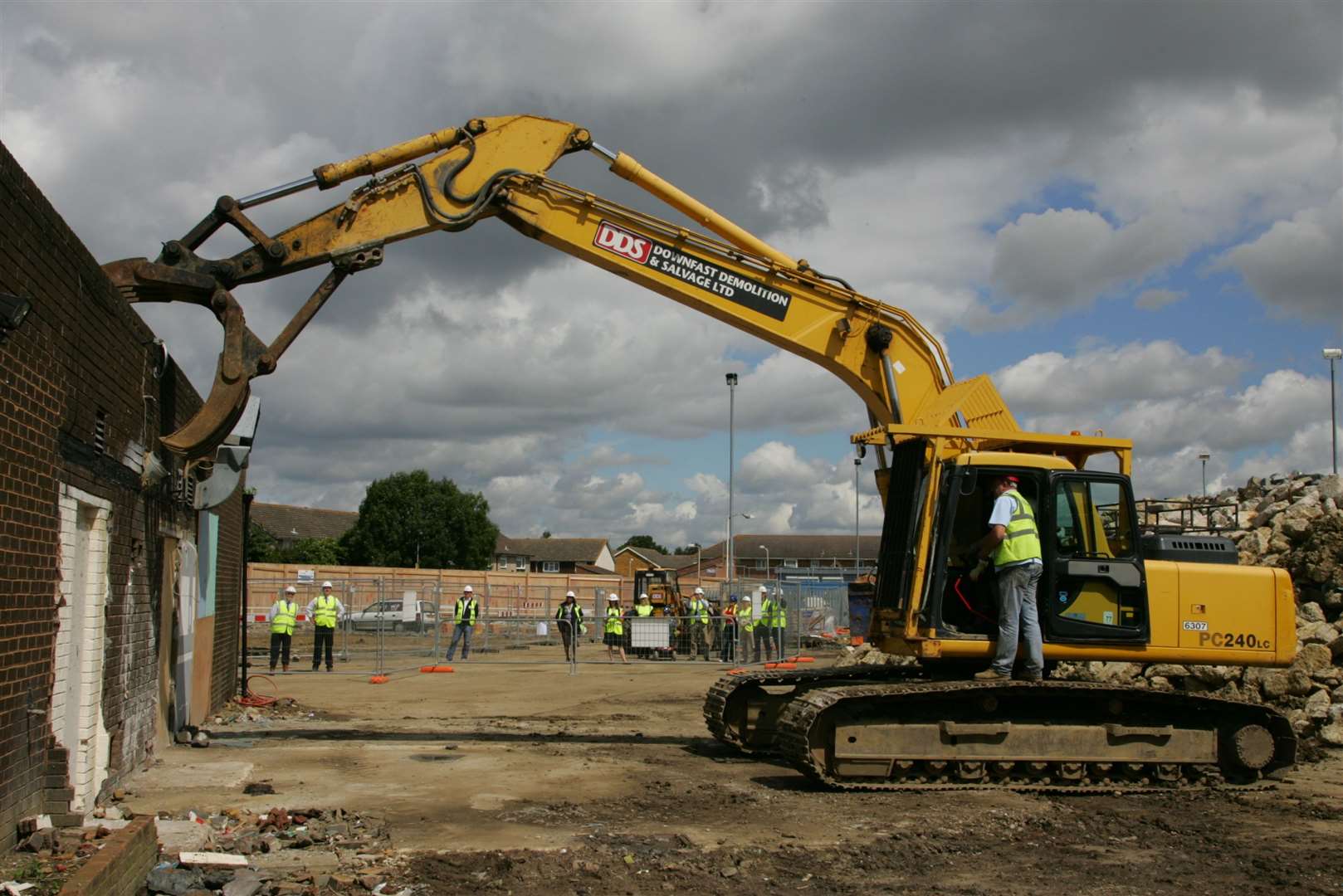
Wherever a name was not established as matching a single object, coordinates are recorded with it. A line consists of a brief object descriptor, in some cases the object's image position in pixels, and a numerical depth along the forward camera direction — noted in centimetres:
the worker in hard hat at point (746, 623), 2683
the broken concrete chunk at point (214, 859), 659
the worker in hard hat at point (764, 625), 2611
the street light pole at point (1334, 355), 2450
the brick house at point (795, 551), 11688
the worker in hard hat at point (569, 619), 2522
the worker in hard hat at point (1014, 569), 967
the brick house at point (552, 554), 11631
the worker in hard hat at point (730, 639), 2692
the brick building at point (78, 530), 650
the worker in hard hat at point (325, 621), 2311
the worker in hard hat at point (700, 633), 2811
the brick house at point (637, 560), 11994
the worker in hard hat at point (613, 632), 2771
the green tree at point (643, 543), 16112
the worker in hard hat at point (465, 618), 2472
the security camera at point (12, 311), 599
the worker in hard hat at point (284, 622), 2231
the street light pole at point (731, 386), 4025
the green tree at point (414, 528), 8312
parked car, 3219
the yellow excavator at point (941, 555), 985
